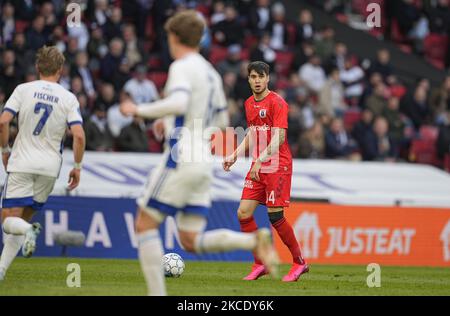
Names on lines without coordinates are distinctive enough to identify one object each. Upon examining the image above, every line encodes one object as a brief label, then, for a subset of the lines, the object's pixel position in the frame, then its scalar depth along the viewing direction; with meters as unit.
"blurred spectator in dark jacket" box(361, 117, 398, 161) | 23.41
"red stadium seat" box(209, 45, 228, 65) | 23.88
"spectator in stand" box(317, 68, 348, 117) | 24.00
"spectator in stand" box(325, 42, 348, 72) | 24.98
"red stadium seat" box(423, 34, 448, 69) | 28.97
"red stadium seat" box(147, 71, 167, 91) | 22.56
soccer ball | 12.57
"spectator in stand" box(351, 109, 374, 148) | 23.39
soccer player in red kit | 12.45
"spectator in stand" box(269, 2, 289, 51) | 25.39
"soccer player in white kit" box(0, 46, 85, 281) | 10.94
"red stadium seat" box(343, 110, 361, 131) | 24.81
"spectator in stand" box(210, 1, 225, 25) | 24.48
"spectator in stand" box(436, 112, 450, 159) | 24.23
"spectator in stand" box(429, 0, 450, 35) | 28.88
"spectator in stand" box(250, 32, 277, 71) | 23.59
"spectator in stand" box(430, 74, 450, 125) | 25.67
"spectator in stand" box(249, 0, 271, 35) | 25.00
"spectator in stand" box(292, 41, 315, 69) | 24.84
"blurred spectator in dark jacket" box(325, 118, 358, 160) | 22.67
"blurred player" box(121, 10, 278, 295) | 8.50
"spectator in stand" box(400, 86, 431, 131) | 25.56
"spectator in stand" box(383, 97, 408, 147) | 24.31
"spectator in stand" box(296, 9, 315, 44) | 25.73
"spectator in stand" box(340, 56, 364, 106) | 25.17
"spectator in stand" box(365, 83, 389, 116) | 24.47
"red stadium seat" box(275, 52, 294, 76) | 25.40
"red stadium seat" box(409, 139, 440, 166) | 24.86
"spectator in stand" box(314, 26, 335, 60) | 25.50
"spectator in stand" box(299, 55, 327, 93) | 24.58
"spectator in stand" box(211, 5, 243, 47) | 24.19
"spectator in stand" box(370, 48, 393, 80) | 26.09
